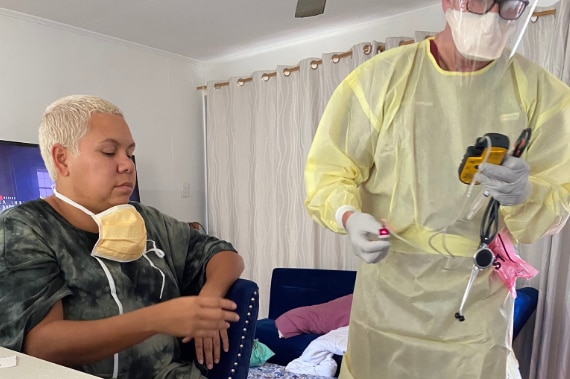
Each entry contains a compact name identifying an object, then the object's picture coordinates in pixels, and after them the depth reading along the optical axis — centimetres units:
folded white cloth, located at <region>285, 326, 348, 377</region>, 220
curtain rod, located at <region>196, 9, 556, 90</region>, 272
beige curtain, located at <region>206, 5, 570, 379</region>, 301
